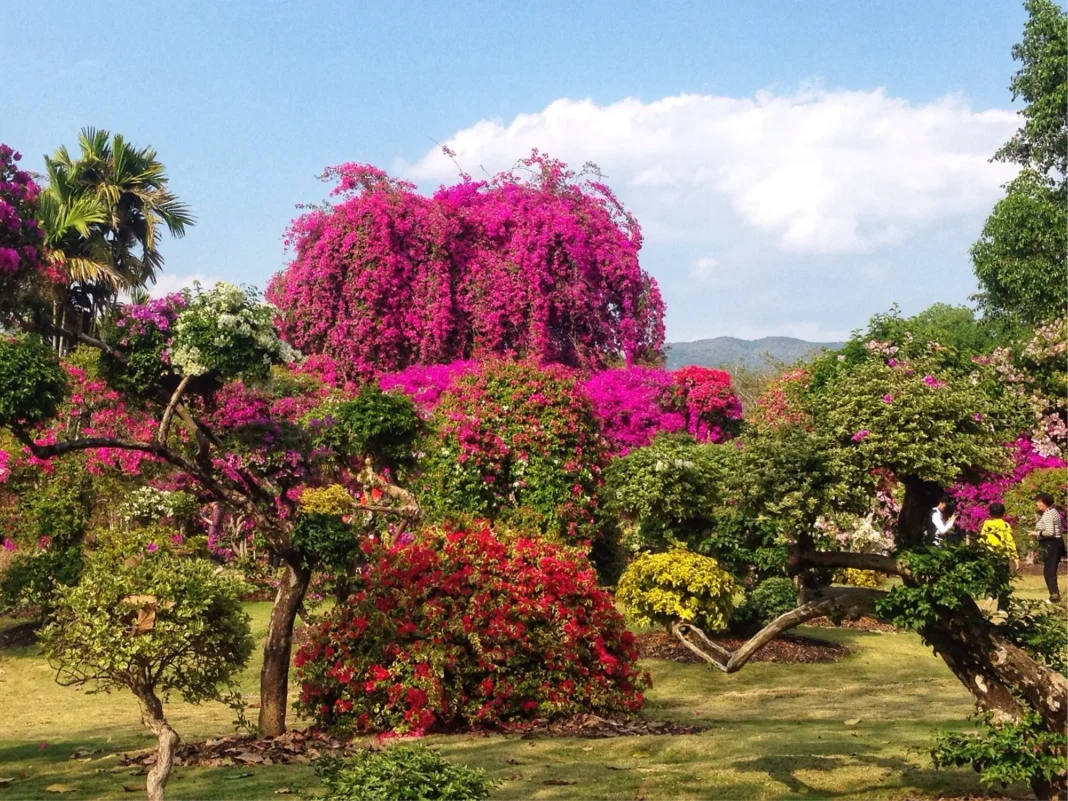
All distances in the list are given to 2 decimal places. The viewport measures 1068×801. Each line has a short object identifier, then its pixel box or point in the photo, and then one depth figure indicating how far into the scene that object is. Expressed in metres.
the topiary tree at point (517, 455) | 18.92
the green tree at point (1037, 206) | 30.36
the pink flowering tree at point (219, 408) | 10.34
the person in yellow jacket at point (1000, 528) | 13.61
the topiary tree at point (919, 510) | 7.93
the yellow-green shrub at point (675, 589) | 15.45
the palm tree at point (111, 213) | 27.91
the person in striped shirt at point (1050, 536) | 16.06
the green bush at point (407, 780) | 6.53
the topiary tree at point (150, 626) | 9.38
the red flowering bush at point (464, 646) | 11.95
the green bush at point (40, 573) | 19.27
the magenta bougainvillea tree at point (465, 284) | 30.14
